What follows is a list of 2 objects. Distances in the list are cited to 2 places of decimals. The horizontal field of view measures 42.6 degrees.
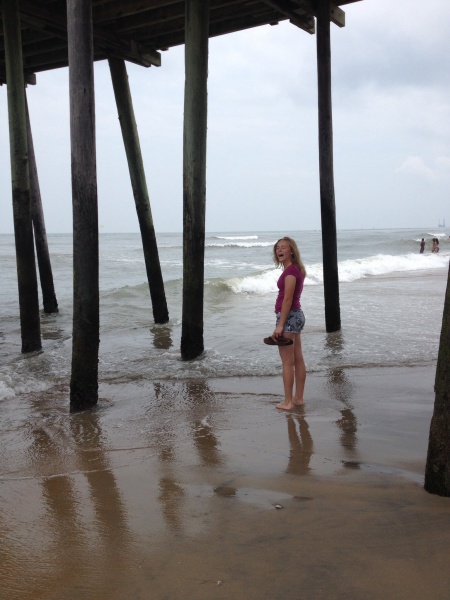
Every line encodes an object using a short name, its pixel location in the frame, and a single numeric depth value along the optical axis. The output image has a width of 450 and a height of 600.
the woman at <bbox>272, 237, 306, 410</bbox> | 4.59
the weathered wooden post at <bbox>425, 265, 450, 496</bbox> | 2.62
